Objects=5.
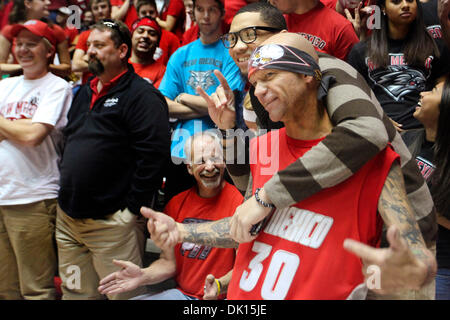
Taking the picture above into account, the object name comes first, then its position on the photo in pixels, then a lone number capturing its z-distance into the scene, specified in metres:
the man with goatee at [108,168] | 2.93
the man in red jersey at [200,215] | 2.64
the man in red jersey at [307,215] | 1.34
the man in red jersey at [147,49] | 3.77
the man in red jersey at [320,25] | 2.89
